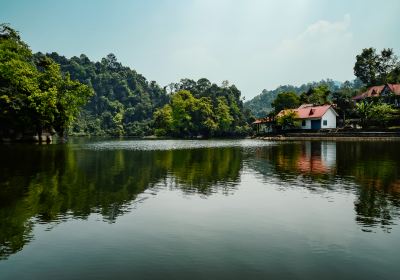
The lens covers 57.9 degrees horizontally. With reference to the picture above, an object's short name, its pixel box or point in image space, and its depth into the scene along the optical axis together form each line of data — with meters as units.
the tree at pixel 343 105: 98.06
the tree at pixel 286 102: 119.06
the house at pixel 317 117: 95.13
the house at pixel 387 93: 96.87
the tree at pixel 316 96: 114.75
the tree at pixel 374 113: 85.16
